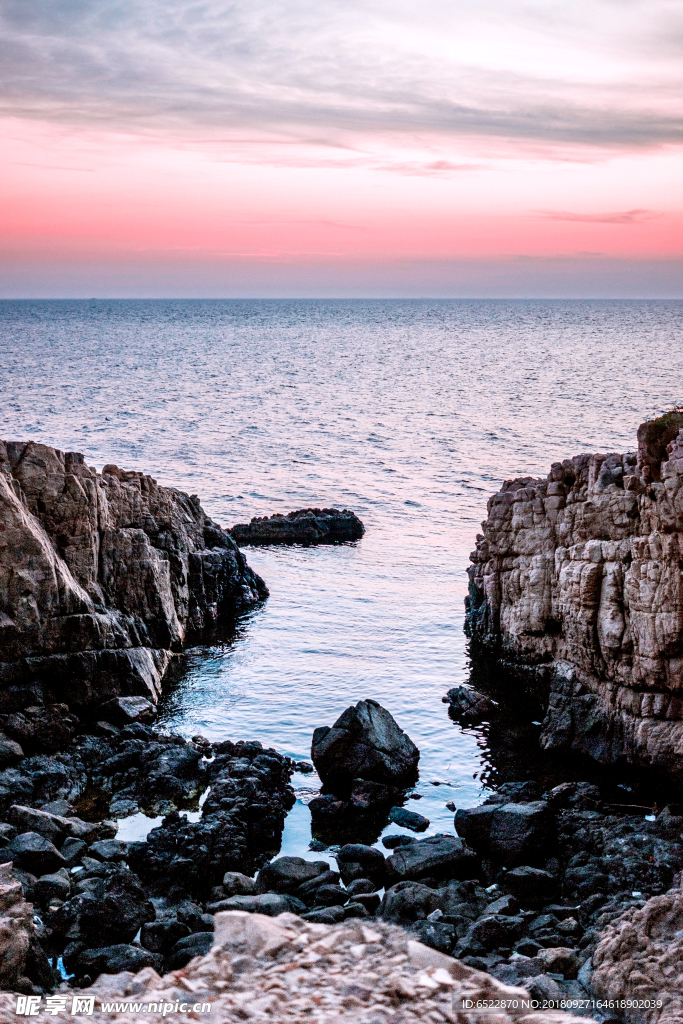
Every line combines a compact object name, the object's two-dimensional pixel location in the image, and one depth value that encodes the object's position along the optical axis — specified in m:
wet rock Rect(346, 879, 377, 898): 25.47
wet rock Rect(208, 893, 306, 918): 23.61
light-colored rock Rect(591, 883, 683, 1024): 18.42
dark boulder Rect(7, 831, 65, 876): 25.55
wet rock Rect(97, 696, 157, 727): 35.91
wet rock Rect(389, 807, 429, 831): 30.12
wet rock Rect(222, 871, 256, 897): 25.53
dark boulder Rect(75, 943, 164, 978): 21.50
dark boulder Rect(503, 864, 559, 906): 25.50
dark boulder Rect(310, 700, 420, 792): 32.38
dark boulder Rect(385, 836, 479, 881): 26.41
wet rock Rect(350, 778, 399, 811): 31.22
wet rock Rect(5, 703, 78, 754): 33.21
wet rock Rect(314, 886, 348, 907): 24.83
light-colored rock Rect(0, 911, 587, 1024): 14.45
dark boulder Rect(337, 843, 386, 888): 26.58
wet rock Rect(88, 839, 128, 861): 26.92
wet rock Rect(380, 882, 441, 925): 23.80
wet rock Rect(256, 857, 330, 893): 25.67
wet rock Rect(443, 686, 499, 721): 38.81
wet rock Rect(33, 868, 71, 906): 24.31
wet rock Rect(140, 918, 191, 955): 22.59
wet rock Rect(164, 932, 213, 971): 21.70
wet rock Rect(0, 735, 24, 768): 31.72
